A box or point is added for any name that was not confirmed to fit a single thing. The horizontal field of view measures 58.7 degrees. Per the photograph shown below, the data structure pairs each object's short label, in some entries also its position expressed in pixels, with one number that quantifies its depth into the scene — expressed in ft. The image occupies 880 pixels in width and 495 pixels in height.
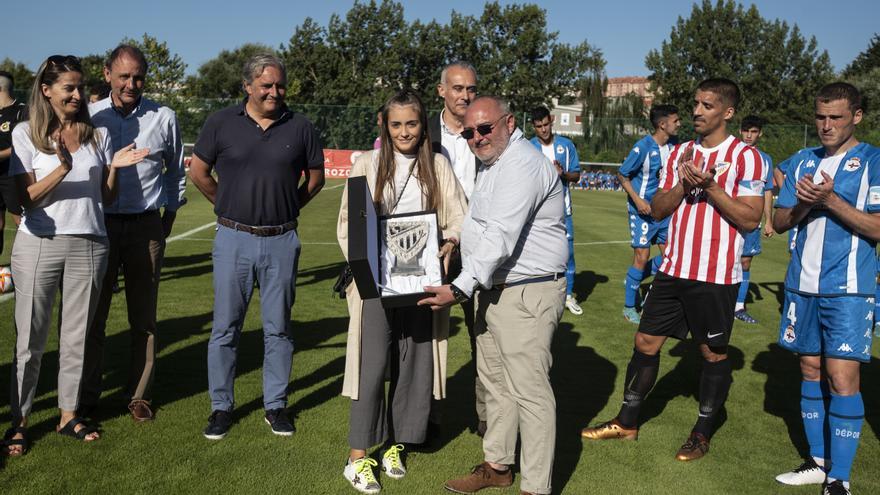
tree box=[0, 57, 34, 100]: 221.46
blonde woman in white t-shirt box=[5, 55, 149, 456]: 13.80
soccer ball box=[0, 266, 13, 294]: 26.37
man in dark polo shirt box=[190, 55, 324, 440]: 15.24
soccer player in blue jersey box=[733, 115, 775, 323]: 28.76
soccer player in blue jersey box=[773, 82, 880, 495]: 13.67
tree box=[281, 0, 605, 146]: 235.40
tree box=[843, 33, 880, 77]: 231.09
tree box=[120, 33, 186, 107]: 159.94
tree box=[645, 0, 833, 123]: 236.63
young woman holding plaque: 13.82
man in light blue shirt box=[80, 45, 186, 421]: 16.06
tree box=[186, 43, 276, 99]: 263.12
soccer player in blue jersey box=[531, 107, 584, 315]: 29.30
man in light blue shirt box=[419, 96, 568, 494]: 11.98
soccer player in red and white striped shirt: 14.82
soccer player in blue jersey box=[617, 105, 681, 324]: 28.22
